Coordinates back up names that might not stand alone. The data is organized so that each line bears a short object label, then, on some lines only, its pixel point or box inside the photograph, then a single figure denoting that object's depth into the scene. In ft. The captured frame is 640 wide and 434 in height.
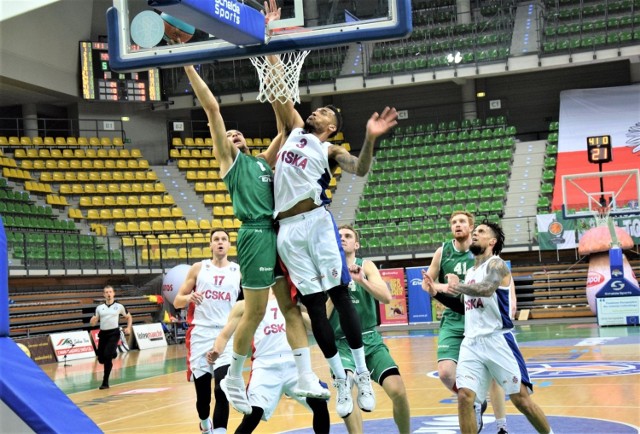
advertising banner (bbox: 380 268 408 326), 83.92
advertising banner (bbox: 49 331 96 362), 70.64
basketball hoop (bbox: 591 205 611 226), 73.82
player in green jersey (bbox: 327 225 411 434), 23.88
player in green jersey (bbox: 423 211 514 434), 25.84
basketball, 22.30
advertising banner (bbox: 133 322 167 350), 78.64
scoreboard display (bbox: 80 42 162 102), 97.40
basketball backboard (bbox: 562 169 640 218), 74.90
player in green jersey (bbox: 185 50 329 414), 19.88
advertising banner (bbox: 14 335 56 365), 66.95
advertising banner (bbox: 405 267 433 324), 83.35
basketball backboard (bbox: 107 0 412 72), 21.16
